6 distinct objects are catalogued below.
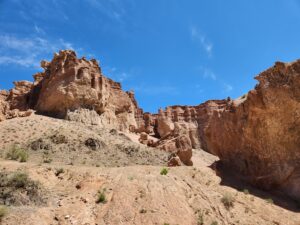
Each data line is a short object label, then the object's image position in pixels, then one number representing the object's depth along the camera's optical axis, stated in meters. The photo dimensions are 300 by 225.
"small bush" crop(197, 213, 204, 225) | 12.44
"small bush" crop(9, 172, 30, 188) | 12.54
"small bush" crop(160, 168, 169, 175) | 15.85
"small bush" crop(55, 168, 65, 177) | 14.84
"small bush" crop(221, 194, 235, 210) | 14.14
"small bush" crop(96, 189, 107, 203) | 12.80
